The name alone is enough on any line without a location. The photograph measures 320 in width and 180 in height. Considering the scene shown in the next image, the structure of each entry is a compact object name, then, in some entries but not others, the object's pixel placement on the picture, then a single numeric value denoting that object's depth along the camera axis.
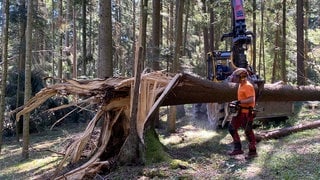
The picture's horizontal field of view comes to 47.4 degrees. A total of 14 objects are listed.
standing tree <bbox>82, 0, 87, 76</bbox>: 20.22
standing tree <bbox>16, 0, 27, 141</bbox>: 17.03
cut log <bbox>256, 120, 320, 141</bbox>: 9.61
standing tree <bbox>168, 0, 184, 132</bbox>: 11.87
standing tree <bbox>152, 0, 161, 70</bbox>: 12.96
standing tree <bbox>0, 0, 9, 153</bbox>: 13.73
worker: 7.30
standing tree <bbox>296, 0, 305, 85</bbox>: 16.78
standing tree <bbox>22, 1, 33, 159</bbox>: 12.08
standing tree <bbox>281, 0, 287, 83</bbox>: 20.50
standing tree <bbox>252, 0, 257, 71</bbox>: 20.67
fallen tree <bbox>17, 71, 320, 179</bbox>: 7.12
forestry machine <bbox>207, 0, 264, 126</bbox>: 11.23
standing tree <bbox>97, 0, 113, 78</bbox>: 10.18
